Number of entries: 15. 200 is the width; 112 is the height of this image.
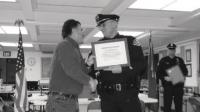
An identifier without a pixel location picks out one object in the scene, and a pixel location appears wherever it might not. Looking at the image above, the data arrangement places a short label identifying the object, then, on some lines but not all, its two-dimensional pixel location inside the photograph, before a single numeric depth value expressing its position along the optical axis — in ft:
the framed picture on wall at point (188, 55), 33.90
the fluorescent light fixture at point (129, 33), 31.17
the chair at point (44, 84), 37.66
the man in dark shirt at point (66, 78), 8.19
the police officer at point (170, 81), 20.51
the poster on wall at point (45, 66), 52.16
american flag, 18.12
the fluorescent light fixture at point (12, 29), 28.86
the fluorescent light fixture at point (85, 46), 42.91
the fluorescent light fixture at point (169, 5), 19.31
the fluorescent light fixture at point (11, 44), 41.83
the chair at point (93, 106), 14.06
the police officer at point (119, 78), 8.63
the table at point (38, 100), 18.49
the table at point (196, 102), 17.96
